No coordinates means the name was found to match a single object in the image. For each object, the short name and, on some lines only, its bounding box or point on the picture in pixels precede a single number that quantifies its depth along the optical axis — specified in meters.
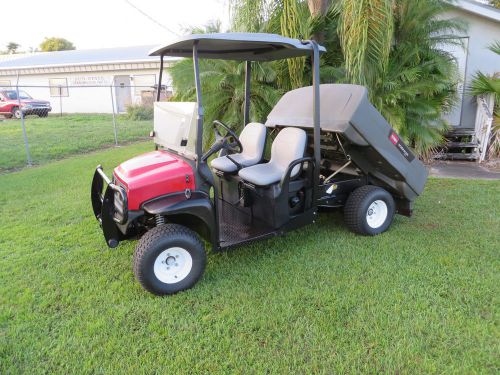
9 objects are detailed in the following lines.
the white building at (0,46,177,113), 19.25
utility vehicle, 3.00
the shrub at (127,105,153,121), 15.65
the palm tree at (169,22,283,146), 6.54
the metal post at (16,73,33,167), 8.18
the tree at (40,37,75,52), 48.69
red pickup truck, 17.47
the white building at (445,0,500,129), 8.34
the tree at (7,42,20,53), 64.56
